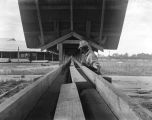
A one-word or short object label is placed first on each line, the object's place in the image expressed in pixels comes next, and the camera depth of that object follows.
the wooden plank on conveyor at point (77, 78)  4.16
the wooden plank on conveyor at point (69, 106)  1.97
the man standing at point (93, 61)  6.60
